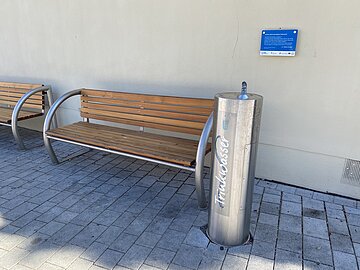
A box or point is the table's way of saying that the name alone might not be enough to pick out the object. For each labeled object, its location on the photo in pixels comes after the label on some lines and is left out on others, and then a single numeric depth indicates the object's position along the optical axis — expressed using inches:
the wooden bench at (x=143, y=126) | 100.3
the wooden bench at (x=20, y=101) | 150.2
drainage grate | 107.6
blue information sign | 104.4
